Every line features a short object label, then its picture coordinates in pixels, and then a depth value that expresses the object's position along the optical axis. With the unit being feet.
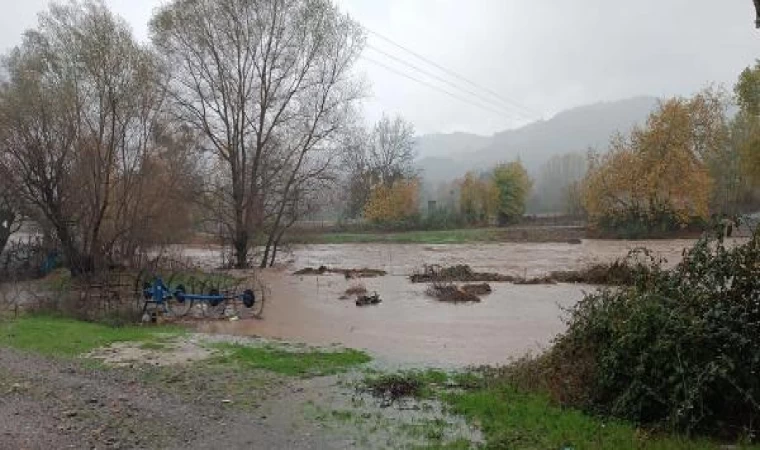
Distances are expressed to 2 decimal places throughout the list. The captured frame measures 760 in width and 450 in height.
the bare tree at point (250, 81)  128.77
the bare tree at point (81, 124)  104.22
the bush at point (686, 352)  23.43
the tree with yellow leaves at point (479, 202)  300.61
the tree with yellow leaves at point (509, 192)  299.38
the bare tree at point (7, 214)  123.72
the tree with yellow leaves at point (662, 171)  195.21
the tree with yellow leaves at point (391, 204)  295.89
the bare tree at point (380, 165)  329.11
